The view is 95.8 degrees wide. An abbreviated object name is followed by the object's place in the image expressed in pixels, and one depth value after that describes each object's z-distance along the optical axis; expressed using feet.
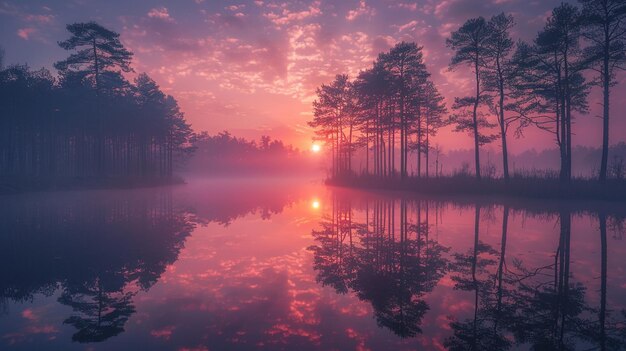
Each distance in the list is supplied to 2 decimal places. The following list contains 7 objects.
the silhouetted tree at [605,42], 62.44
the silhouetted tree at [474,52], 78.59
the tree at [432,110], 123.24
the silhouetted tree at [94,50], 101.55
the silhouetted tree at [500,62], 76.74
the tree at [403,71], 93.35
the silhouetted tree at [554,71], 70.15
